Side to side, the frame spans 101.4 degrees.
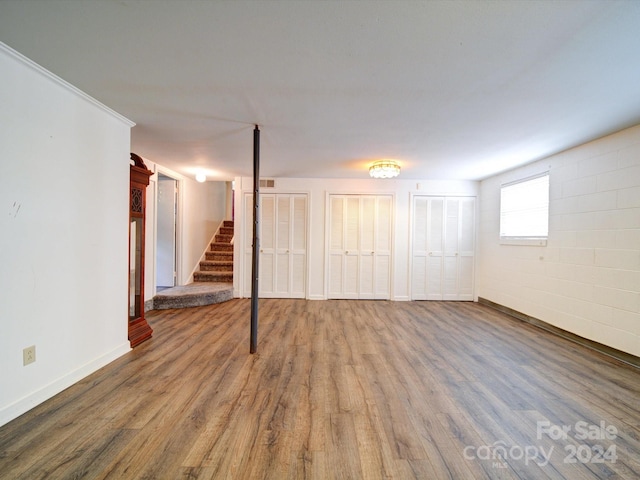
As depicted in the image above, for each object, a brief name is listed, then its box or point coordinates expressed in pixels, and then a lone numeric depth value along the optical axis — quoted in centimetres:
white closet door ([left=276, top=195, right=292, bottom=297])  515
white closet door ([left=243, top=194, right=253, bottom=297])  511
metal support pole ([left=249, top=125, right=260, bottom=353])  279
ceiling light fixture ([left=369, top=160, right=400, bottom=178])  382
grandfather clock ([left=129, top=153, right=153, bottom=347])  283
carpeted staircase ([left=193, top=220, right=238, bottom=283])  555
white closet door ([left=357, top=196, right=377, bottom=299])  515
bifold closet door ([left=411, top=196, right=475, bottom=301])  511
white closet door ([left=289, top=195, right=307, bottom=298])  516
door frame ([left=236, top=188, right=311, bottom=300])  511
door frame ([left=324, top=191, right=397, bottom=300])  512
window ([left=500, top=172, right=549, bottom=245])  374
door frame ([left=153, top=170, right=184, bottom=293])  504
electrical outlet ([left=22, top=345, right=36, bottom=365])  175
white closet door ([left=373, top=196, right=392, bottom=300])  515
